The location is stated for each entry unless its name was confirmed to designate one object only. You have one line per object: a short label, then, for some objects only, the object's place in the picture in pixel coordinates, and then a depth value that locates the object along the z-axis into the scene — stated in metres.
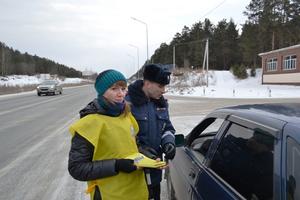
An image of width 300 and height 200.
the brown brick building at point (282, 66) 21.89
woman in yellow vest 1.35
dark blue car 1.09
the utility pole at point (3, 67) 61.79
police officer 1.82
